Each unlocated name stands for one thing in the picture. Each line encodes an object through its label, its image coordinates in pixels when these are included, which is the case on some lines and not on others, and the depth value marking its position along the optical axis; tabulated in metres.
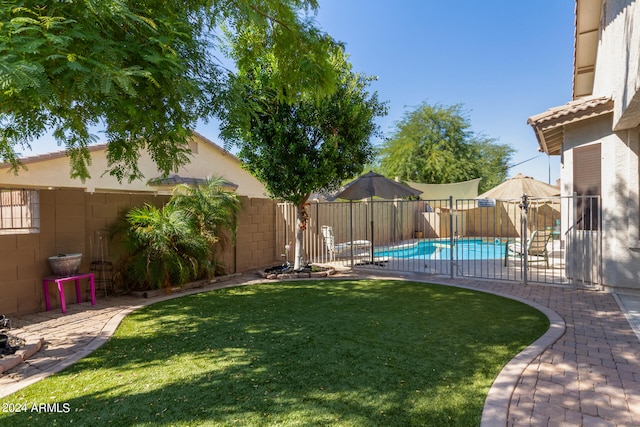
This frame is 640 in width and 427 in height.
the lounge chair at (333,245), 12.45
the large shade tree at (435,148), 27.12
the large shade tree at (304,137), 8.85
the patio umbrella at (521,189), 15.66
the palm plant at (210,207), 8.48
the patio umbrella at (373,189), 11.01
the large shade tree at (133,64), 2.91
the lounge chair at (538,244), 10.53
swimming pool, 15.41
